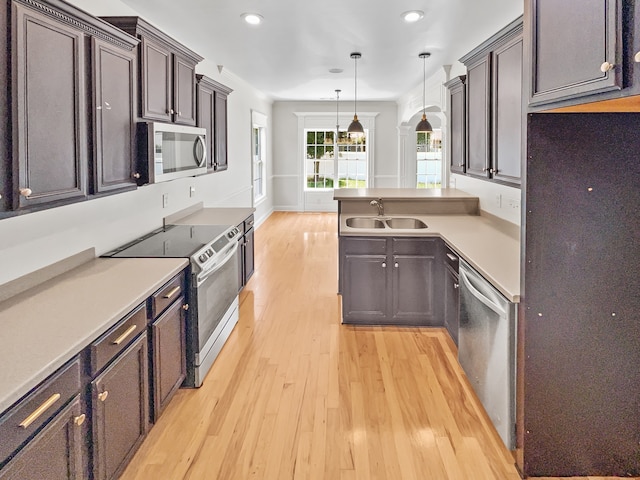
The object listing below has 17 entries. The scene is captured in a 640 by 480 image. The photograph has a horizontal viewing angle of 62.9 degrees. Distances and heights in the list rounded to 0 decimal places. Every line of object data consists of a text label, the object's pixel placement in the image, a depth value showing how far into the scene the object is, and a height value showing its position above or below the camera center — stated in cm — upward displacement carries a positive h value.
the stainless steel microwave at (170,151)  312 +40
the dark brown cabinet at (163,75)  315 +92
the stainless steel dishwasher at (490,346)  241 -71
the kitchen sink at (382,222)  489 -12
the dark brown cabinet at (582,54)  151 +51
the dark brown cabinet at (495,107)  326 +72
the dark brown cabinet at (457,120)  448 +79
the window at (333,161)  1172 +109
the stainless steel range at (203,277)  311 -45
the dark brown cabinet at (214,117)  473 +90
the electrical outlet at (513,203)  396 +4
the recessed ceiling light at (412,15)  392 +148
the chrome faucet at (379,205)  500 +4
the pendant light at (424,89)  558 +163
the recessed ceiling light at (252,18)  399 +149
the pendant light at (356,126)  587 +113
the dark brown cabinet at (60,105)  185 +44
